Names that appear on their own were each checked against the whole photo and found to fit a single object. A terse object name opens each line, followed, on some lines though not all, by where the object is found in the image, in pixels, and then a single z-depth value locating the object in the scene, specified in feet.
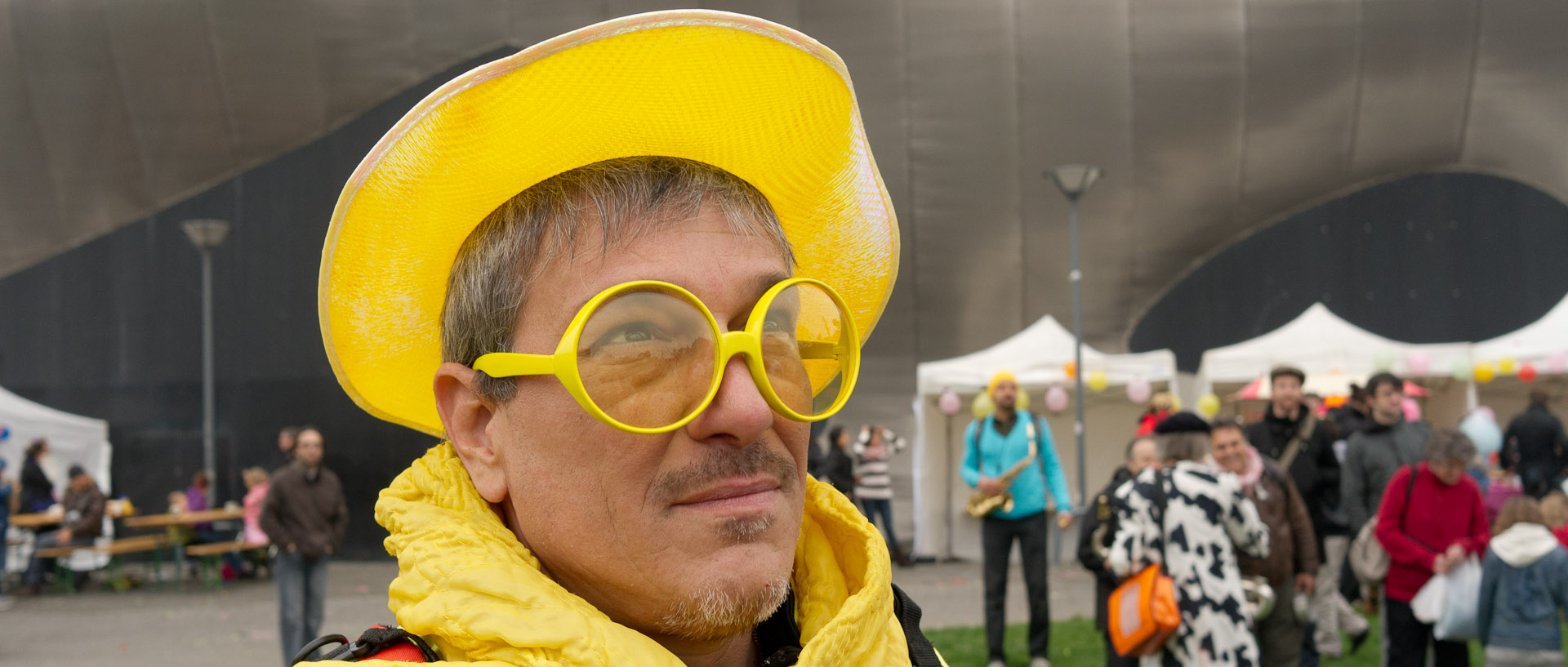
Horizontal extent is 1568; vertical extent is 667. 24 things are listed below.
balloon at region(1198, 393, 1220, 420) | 36.78
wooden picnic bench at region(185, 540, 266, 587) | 39.96
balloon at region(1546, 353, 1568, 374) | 36.78
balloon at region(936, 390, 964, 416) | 38.37
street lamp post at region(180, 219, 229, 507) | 43.37
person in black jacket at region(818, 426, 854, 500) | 38.22
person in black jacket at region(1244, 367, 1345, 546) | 22.09
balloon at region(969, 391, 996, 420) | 31.96
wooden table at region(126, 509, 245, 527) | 39.50
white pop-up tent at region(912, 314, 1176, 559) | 38.58
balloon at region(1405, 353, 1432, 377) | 37.83
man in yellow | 3.40
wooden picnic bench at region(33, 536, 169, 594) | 39.83
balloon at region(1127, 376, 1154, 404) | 37.83
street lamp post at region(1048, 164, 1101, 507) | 36.68
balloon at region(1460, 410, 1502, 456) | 35.17
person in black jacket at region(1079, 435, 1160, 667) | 17.44
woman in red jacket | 17.34
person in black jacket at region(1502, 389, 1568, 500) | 33.32
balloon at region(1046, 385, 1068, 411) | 38.65
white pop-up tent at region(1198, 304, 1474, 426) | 37.58
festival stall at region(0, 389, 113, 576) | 43.39
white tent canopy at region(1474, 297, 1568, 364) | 37.32
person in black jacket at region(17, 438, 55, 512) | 41.06
